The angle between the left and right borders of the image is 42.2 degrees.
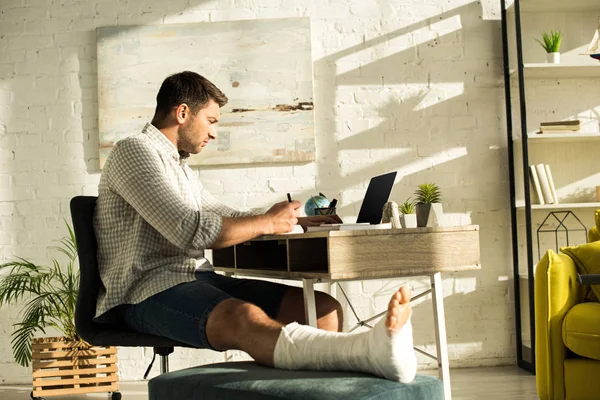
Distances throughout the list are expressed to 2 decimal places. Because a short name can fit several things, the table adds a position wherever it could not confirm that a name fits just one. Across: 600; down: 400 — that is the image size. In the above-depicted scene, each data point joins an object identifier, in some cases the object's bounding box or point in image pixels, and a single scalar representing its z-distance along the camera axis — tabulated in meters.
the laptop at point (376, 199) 2.65
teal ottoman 1.63
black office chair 2.36
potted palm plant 3.87
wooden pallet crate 3.87
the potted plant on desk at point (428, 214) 2.62
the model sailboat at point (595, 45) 3.47
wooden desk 2.28
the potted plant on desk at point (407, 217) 2.79
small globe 3.11
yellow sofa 3.01
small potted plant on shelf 4.29
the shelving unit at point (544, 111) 4.37
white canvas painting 4.42
